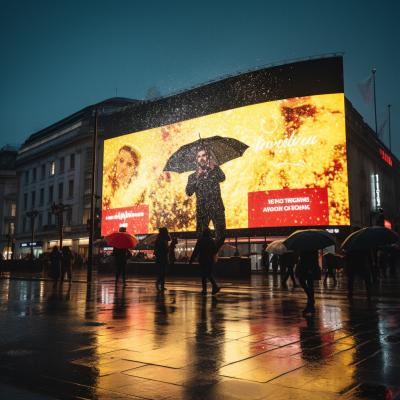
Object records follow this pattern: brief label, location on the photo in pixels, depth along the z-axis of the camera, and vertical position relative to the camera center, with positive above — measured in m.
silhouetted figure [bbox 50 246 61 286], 18.19 -0.16
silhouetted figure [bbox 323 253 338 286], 17.88 -0.10
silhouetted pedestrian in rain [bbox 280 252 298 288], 15.39 -0.05
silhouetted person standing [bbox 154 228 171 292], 13.48 +0.22
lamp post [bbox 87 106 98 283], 18.47 +1.61
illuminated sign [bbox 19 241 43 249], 56.34 +1.89
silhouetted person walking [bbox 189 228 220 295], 11.91 +0.10
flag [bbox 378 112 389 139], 50.99 +14.23
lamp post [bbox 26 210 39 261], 37.09 +3.62
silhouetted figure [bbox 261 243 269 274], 30.10 -0.17
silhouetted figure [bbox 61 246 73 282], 19.01 -0.06
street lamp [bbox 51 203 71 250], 27.03 +2.94
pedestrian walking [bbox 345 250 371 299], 10.83 -0.13
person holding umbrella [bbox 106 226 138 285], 16.44 +0.51
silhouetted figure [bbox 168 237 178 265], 23.95 +0.24
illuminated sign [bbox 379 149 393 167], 46.17 +10.60
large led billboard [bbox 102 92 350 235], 31.27 +6.70
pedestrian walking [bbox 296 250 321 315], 8.66 -0.18
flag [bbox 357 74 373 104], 43.64 +16.35
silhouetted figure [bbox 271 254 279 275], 26.16 -0.15
